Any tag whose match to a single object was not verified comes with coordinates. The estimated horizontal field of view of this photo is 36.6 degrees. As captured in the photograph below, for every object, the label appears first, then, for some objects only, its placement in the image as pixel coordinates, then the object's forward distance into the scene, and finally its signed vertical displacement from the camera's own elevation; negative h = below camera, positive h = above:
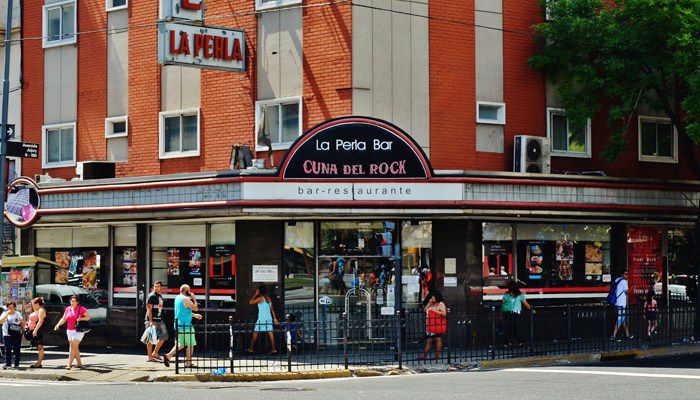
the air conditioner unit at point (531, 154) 25.72 +2.41
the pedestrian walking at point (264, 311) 24.30 -1.32
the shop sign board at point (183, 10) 24.05 +5.62
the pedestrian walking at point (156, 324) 23.59 -1.53
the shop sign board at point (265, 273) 25.08 -0.44
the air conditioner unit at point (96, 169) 27.91 +2.28
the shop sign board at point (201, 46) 23.89 +4.85
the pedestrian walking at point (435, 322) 22.91 -1.49
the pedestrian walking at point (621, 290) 26.61 -0.94
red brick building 24.30 +2.36
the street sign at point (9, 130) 25.99 +3.11
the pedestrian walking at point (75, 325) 22.86 -1.52
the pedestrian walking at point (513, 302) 25.09 -1.18
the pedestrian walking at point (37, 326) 23.56 -1.59
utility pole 25.67 +3.18
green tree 25.05 +4.80
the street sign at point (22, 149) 26.28 +2.66
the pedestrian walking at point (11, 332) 23.30 -1.68
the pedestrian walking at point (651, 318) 25.22 -1.56
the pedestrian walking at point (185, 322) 21.72 -1.45
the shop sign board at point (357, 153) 23.97 +2.30
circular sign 27.20 +1.37
